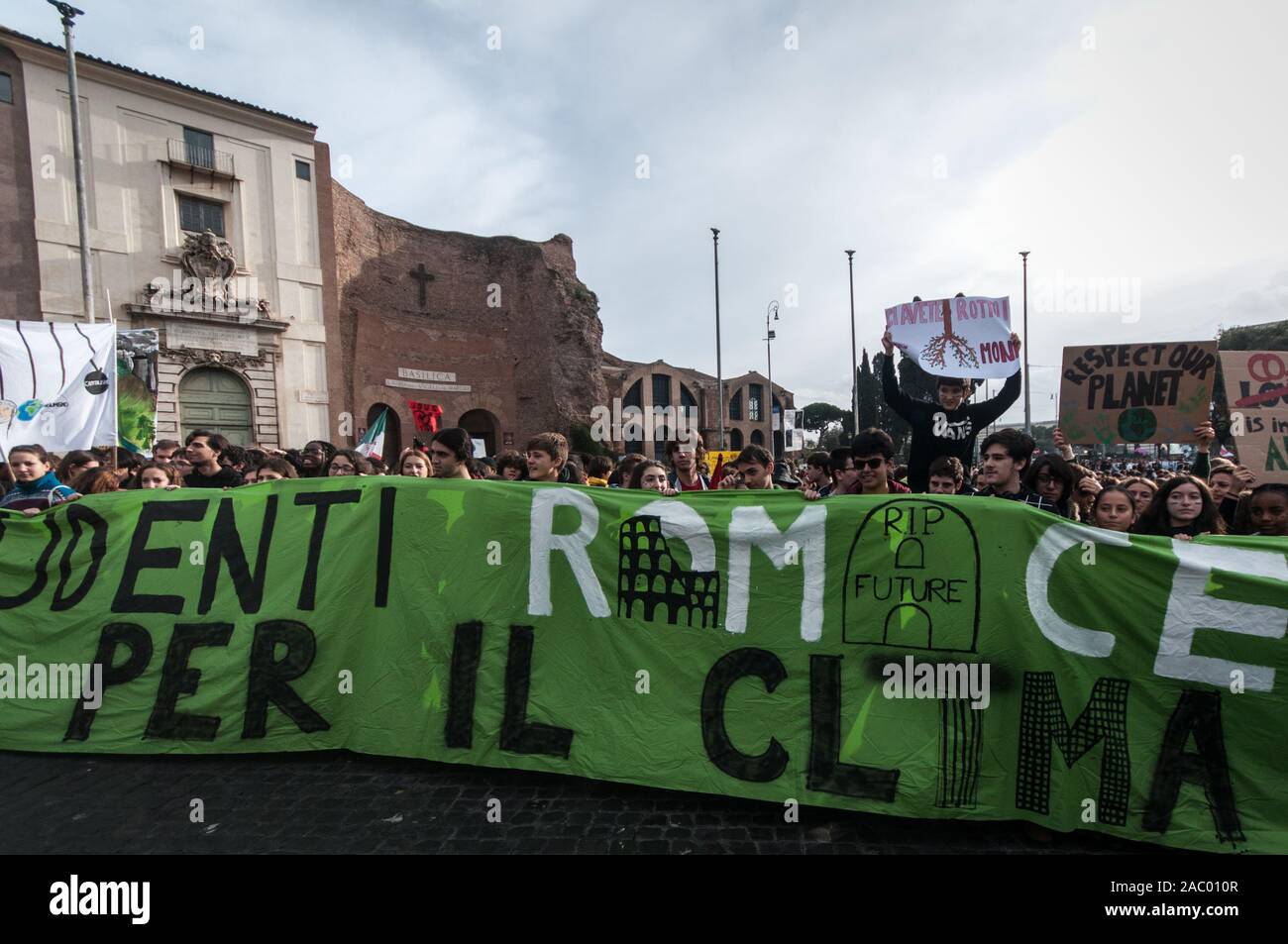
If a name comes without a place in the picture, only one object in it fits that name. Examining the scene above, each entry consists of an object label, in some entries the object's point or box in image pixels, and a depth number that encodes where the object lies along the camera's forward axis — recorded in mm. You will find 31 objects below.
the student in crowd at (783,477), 9094
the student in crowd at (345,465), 5578
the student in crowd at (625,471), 5437
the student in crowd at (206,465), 5383
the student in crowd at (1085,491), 4242
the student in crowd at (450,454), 4512
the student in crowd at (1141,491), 3939
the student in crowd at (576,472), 6988
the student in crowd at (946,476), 3941
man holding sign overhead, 4617
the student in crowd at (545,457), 4680
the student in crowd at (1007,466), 3750
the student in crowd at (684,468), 6077
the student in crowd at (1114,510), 3430
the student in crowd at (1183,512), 3398
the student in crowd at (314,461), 6871
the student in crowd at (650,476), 4812
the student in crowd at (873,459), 3664
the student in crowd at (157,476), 4488
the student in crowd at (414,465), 5586
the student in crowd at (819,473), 6883
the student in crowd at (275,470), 5305
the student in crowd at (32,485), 4359
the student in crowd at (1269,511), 3113
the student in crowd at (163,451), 6648
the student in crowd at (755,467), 4716
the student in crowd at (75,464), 5824
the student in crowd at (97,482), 4637
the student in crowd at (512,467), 6012
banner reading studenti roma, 2594
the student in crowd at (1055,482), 3869
